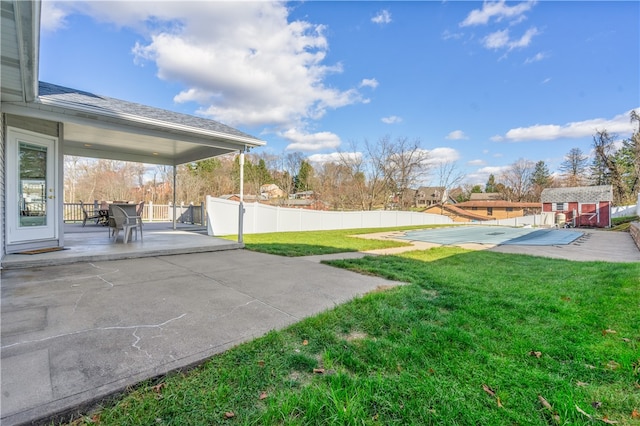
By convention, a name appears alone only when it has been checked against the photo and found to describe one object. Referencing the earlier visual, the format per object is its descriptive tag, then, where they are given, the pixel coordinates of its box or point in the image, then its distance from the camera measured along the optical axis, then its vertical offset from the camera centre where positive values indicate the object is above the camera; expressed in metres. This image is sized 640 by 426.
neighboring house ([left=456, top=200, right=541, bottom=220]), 37.50 -0.15
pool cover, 11.20 -1.34
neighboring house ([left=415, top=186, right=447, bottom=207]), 55.93 +1.94
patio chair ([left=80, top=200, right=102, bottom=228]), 11.74 -0.52
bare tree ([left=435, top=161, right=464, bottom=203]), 29.48 +3.44
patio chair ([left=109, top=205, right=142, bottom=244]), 7.22 -0.43
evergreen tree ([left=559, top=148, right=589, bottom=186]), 38.66 +5.71
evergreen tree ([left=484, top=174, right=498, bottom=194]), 55.00 +4.45
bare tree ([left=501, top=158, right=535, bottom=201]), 45.59 +4.45
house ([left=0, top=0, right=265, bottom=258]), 4.75 +1.59
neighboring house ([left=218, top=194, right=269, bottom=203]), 26.89 +0.73
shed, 26.22 +0.34
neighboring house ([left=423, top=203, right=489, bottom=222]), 36.33 -0.56
